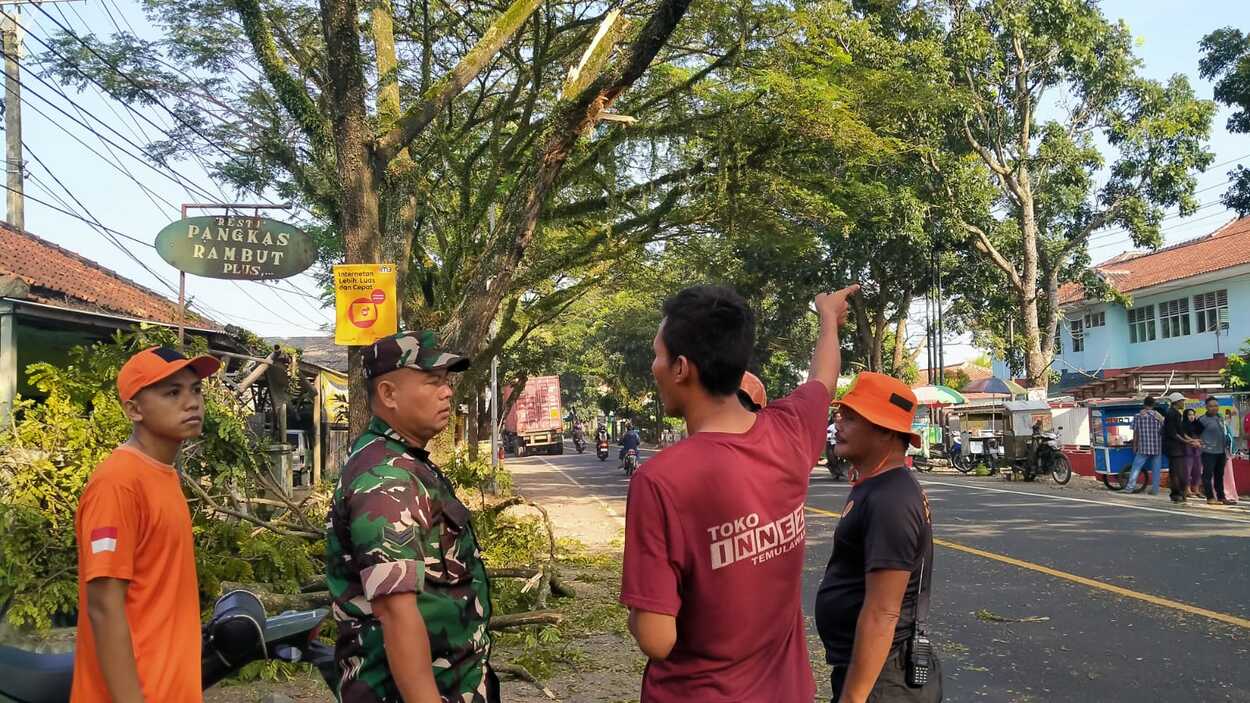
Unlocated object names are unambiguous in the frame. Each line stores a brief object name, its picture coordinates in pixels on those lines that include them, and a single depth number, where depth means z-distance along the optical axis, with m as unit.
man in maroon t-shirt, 2.06
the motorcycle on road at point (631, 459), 27.88
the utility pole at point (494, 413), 21.71
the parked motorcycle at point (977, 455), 23.97
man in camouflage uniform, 2.23
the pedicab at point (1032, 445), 20.98
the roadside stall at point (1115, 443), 18.72
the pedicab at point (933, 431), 25.78
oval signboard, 7.89
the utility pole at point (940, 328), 28.65
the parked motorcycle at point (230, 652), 2.88
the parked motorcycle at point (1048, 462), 20.58
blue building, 31.23
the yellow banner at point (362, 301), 7.17
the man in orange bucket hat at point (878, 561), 2.74
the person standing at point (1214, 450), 14.87
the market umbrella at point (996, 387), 29.11
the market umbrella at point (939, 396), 25.47
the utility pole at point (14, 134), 15.20
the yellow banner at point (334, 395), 20.23
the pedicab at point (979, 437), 24.22
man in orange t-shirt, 2.60
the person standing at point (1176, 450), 15.38
